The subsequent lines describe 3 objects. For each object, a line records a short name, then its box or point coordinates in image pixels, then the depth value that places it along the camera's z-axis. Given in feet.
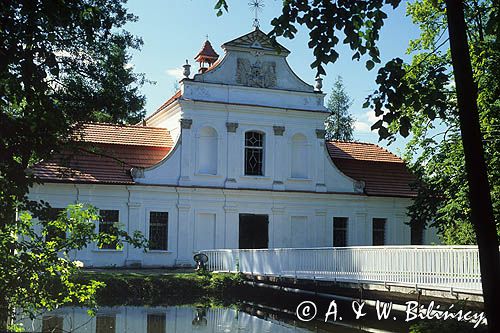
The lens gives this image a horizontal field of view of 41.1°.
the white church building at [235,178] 96.84
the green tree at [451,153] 68.74
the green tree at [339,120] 183.73
